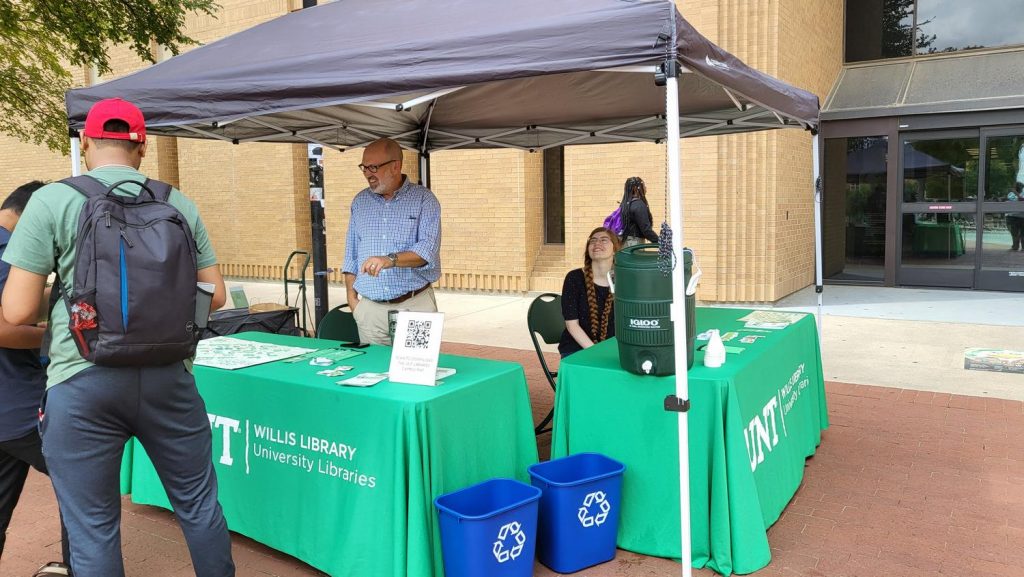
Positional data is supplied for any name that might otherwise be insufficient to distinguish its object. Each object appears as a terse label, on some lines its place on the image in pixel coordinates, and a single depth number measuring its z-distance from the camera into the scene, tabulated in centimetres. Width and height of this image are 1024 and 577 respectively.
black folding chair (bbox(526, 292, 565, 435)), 499
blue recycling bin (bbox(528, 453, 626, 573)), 307
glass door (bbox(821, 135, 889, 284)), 1161
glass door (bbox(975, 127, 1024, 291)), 1042
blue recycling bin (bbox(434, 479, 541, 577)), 271
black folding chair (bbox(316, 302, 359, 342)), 468
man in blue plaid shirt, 434
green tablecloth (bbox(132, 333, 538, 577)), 280
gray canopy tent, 278
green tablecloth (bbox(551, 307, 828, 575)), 311
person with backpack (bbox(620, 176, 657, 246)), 671
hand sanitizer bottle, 331
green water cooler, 309
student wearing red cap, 225
